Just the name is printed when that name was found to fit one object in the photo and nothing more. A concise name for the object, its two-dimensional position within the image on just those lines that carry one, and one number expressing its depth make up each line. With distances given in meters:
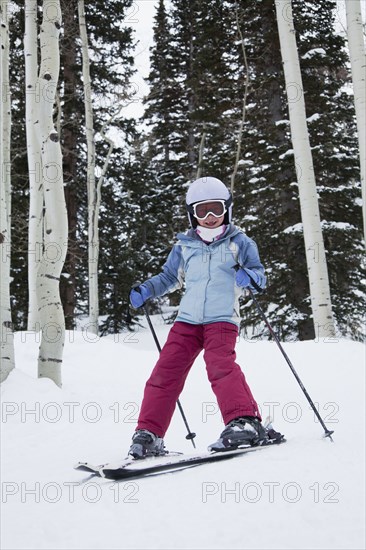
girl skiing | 3.41
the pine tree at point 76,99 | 15.77
